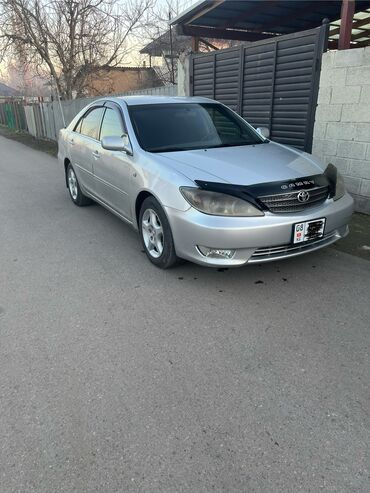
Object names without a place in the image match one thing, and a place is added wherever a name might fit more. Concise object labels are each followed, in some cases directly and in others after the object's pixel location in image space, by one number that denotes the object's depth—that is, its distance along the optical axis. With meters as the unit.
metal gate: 5.98
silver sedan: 3.29
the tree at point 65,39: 16.98
